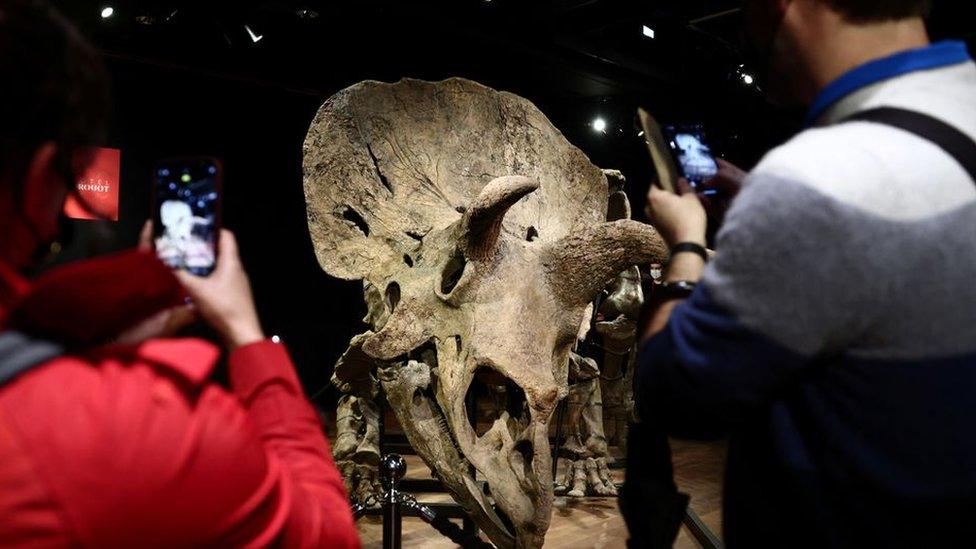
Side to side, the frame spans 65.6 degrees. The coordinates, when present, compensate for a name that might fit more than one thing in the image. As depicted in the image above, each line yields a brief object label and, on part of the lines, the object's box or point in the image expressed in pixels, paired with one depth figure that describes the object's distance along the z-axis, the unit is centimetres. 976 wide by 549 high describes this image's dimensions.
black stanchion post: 296
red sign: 500
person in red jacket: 72
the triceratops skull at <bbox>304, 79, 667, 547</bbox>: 261
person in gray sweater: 94
